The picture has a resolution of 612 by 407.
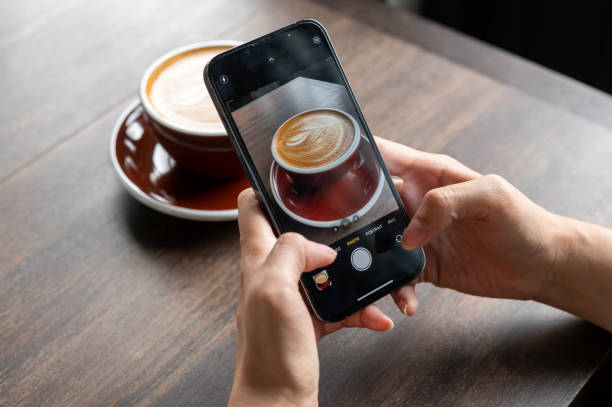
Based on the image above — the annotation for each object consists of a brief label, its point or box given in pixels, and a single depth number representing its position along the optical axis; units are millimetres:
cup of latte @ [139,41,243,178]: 687
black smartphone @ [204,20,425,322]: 597
